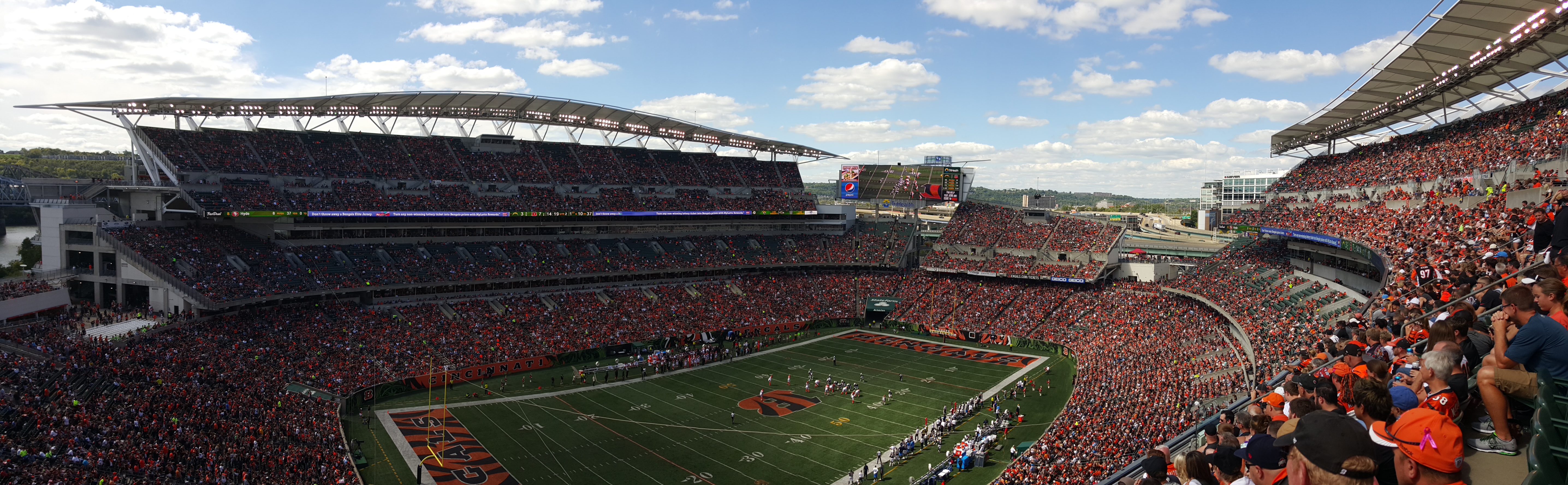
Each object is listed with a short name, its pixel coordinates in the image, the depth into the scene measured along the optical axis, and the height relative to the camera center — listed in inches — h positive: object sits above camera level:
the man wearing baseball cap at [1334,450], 157.2 -49.7
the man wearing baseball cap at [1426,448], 186.1 -56.9
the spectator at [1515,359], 220.2 -42.0
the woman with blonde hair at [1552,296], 242.7 -25.2
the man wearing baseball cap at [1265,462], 222.2 -72.5
